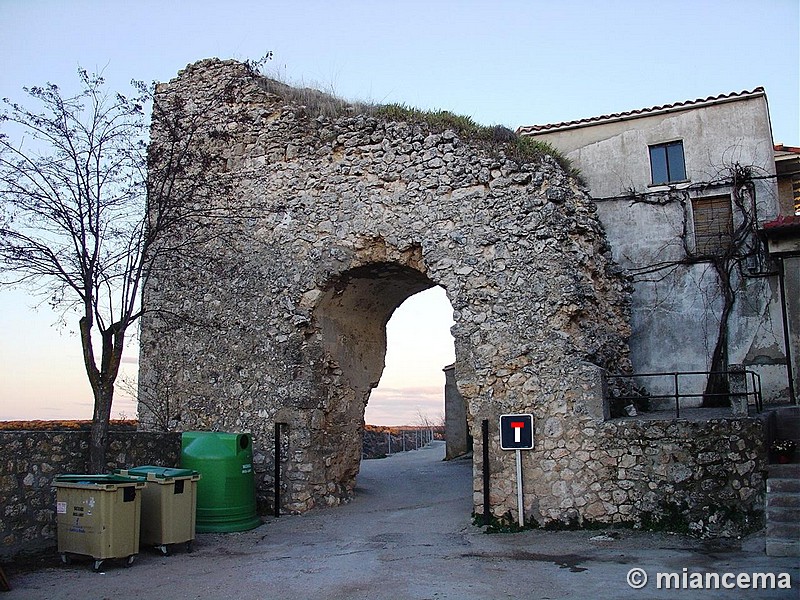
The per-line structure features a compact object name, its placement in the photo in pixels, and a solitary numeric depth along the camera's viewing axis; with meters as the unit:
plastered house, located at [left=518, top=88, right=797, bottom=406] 11.99
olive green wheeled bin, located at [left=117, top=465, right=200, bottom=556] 8.30
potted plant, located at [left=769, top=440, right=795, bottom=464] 8.84
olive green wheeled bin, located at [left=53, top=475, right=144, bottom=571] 7.58
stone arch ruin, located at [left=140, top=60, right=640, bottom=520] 9.98
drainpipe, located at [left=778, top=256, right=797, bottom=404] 11.28
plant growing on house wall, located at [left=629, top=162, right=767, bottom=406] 12.04
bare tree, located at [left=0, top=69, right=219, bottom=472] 9.25
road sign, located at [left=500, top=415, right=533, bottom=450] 9.66
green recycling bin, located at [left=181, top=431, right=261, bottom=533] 9.83
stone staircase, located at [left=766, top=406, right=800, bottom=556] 7.44
